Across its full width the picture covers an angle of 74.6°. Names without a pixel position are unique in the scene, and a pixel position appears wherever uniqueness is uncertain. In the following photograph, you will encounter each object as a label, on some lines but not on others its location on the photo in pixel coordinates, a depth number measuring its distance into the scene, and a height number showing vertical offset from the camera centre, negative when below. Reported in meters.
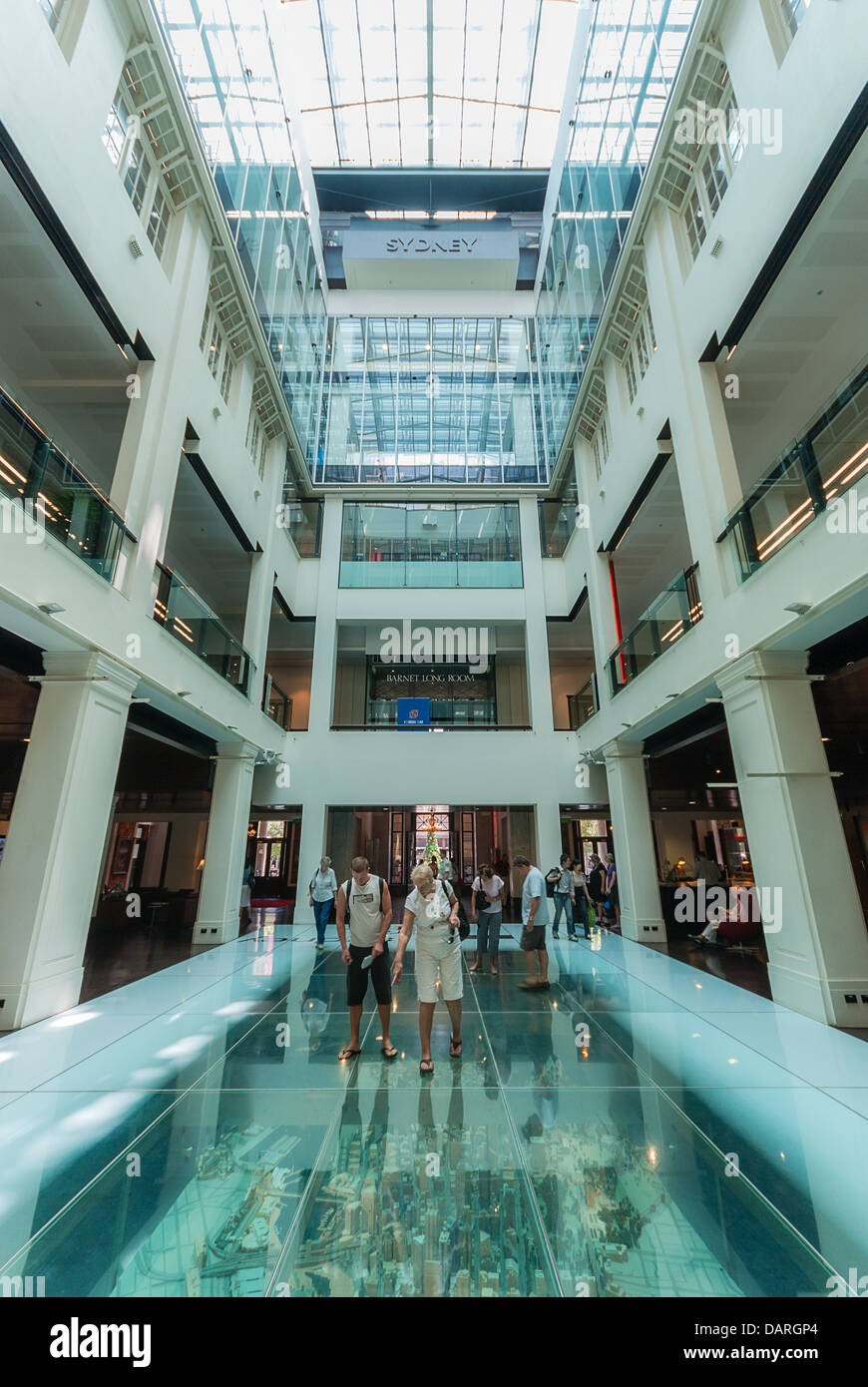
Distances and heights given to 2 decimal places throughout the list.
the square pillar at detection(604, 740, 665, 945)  11.80 +0.58
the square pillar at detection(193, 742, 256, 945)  11.93 +0.60
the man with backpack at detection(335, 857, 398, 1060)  5.15 -0.58
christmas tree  20.31 +0.98
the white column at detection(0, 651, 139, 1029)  6.24 +0.43
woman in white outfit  5.01 -0.60
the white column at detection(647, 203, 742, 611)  8.67 +6.77
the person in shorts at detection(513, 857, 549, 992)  7.64 -0.57
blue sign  17.05 +4.66
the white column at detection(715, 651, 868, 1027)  6.28 +0.30
